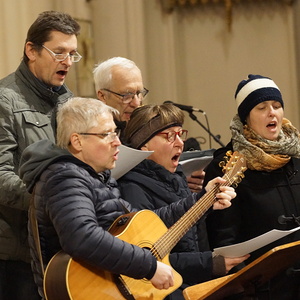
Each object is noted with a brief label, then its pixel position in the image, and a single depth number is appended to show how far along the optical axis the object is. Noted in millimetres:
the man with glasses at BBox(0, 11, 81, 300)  6465
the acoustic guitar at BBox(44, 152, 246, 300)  5344
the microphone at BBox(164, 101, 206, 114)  9538
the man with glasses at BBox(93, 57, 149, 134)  7863
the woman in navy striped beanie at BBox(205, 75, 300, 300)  7066
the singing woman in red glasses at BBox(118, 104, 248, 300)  6434
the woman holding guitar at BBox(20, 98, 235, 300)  5316
